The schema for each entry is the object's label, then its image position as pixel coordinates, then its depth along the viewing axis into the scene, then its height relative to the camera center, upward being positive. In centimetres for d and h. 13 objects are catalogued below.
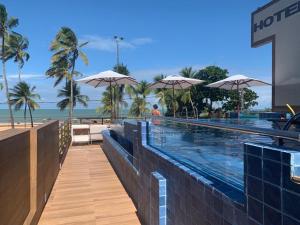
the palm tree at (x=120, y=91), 2391 +219
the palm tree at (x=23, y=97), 2711 +155
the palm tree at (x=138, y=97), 2723 +156
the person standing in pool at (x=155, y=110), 883 -1
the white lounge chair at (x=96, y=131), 1139 -105
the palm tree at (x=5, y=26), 2146 +807
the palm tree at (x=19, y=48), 2561 +718
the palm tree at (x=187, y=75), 2230 +381
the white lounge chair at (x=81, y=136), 1098 -125
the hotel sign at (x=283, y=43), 747 +226
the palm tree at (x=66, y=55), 2267 +557
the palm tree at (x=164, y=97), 2435 +149
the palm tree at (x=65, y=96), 2400 +147
